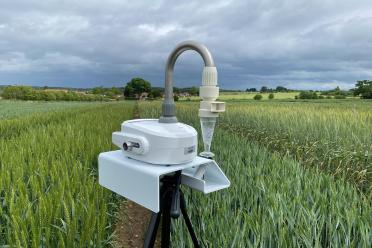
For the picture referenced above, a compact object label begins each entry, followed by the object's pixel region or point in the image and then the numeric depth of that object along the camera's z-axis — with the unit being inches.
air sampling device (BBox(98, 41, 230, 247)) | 38.5
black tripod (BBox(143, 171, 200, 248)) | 43.6
